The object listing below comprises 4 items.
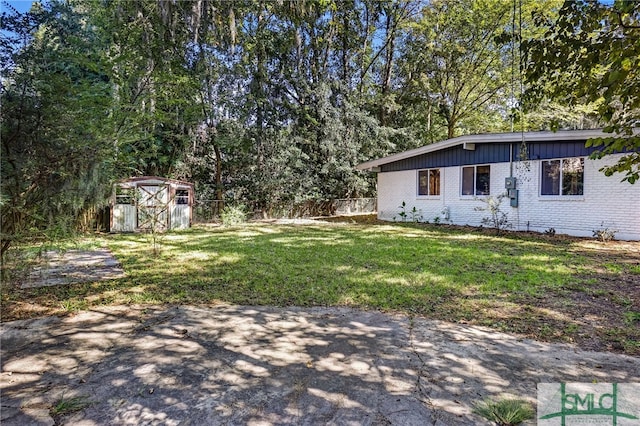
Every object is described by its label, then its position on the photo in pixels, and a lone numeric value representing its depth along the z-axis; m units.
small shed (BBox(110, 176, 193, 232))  11.04
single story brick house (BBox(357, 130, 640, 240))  8.78
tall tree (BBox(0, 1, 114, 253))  2.96
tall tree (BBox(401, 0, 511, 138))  18.42
